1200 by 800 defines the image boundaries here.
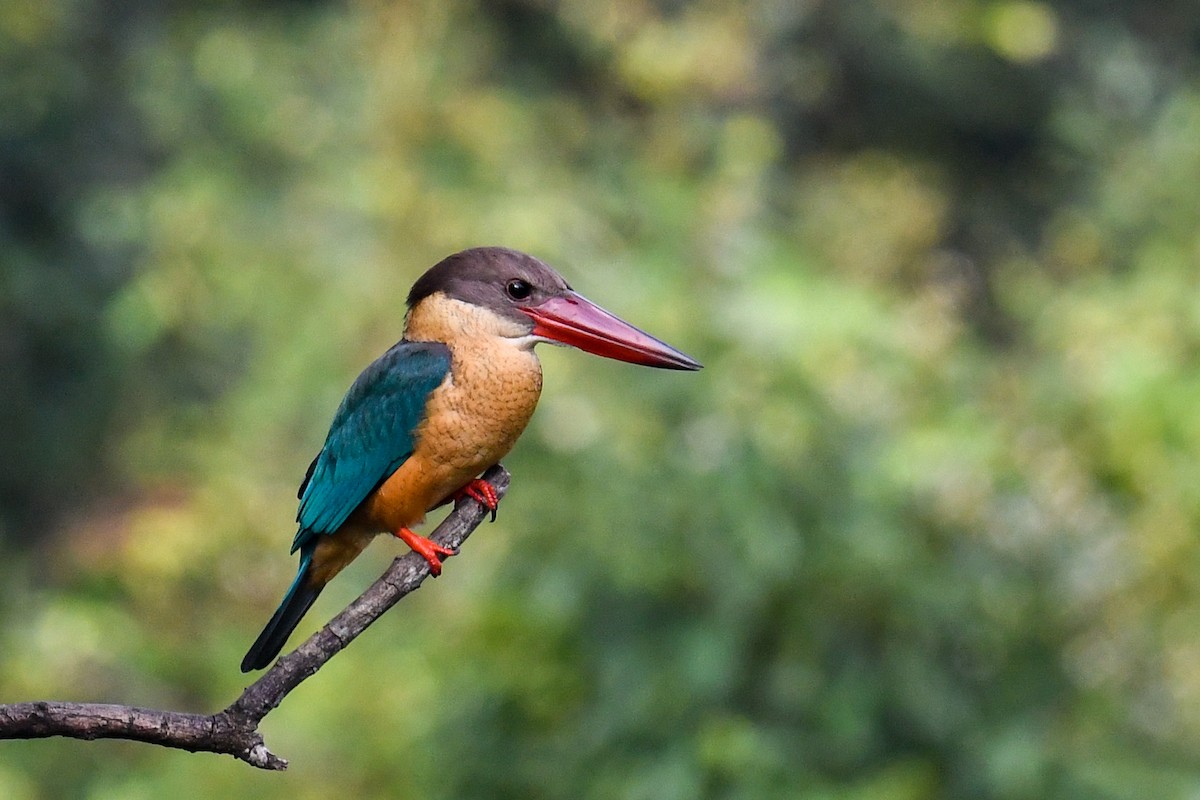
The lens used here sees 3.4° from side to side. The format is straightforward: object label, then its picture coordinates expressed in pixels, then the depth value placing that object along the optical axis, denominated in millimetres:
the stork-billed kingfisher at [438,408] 9529
